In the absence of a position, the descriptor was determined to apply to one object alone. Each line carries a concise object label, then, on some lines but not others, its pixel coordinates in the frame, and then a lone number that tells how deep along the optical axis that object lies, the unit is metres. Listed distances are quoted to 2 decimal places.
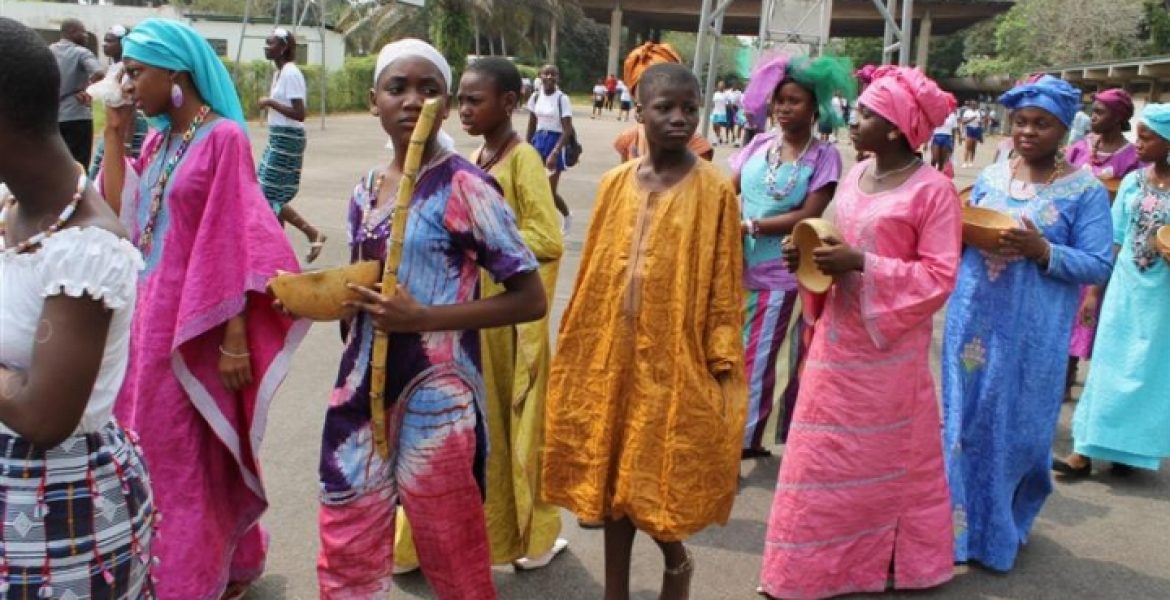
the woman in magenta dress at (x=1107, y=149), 6.71
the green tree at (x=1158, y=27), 37.72
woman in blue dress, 4.04
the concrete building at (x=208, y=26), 38.00
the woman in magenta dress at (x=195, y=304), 3.04
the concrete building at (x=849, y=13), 41.52
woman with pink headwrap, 3.52
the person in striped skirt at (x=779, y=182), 4.75
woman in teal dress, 5.33
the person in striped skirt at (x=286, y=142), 9.01
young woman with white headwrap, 2.63
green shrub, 26.55
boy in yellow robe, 3.15
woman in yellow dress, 3.69
